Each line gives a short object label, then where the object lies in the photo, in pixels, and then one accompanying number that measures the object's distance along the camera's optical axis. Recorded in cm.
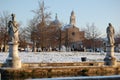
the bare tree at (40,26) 5650
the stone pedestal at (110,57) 3331
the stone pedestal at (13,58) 2812
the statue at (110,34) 3366
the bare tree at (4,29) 6150
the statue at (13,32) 2859
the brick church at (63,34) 5850
